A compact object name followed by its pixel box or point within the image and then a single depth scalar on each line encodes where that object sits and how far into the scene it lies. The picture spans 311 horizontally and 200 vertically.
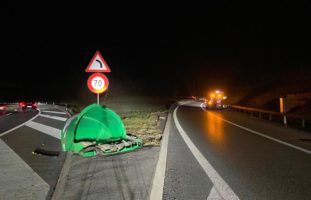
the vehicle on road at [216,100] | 33.81
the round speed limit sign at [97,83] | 9.27
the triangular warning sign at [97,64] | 9.23
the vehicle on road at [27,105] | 34.88
